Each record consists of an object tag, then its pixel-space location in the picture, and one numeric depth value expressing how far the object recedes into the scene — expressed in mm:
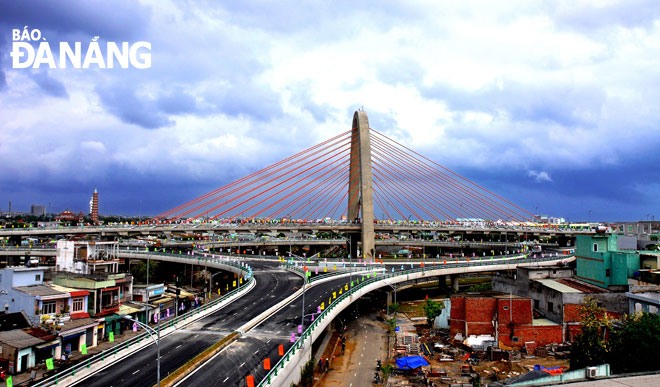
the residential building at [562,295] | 45375
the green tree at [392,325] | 49781
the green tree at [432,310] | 51000
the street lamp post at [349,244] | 98875
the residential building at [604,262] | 50888
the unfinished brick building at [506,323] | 44344
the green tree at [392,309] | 58206
